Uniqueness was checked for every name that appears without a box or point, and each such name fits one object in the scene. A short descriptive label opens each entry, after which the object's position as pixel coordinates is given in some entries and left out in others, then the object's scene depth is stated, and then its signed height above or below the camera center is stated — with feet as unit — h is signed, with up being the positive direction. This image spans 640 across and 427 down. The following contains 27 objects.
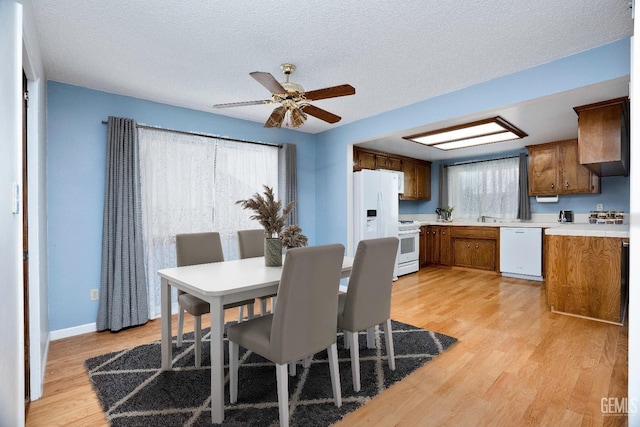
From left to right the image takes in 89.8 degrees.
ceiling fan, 7.30 +2.85
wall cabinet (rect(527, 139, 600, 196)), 15.93 +1.99
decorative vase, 8.02 -0.94
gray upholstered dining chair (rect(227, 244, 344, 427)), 5.37 -1.95
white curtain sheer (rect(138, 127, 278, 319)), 11.39 +1.06
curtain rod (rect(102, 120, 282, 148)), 11.10 +3.10
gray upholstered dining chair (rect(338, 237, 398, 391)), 6.68 -1.69
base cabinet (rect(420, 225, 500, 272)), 18.17 -2.10
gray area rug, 5.86 -3.69
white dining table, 5.72 -1.43
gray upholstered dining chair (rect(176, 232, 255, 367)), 7.79 -1.25
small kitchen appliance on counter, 17.03 -0.35
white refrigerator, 15.26 +0.37
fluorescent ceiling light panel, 12.73 +3.43
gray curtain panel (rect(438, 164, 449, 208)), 22.41 +1.78
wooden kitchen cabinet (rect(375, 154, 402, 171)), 18.75 +3.01
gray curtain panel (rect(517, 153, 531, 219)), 18.49 +1.20
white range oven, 17.60 -2.03
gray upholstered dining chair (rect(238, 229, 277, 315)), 10.26 -0.99
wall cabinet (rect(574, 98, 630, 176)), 9.84 +2.46
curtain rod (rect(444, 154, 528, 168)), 19.22 +3.23
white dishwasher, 16.35 -2.19
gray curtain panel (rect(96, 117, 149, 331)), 10.21 -0.71
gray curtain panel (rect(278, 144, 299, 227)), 14.71 +1.76
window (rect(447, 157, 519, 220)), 19.40 +1.45
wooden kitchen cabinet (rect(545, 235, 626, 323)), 10.13 -2.21
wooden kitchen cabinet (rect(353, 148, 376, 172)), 17.11 +2.91
